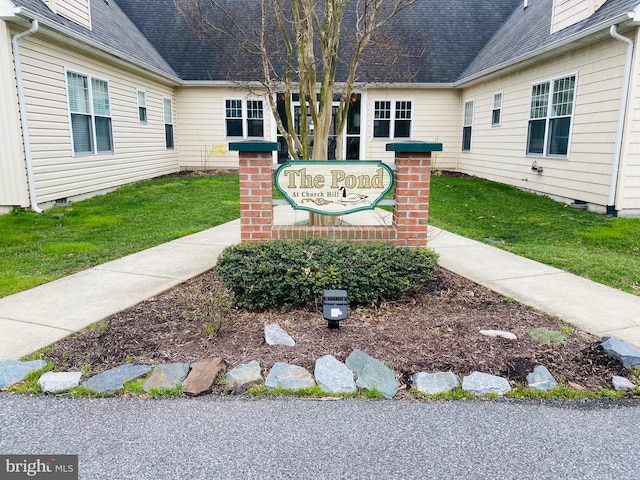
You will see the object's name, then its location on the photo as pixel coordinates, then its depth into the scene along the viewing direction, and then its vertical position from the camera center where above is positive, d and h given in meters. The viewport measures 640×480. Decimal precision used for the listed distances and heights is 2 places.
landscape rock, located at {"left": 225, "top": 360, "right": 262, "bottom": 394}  2.75 -1.37
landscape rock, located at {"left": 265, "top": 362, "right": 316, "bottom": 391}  2.78 -1.38
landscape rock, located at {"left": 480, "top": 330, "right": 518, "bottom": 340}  3.37 -1.34
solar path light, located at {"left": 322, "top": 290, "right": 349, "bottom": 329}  3.46 -1.16
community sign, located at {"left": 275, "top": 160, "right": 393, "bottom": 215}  4.49 -0.34
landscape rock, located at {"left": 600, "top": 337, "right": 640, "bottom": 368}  2.93 -1.28
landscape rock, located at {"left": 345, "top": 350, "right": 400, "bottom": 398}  2.75 -1.37
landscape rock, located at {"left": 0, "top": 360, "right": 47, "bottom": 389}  2.75 -1.35
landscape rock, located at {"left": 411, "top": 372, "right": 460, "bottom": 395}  2.74 -1.38
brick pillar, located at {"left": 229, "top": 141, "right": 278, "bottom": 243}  4.34 -0.39
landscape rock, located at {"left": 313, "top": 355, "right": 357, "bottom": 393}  2.76 -1.37
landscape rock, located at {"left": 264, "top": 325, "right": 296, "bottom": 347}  3.30 -1.35
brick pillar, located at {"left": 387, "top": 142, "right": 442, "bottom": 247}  4.43 -0.39
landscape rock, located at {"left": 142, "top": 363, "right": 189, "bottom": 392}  2.74 -1.37
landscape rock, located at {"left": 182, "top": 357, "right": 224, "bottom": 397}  2.70 -1.37
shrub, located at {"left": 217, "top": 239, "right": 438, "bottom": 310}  3.88 -1.04
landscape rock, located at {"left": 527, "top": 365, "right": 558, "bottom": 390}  2.77 -1.37
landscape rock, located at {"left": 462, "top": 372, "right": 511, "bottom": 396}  2.72 -1.37
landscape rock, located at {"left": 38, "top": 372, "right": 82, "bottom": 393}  2.70 -1.37
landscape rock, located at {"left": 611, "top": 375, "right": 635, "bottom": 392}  2.74 -1.37
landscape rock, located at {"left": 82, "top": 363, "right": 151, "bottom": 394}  2.71 -1.38
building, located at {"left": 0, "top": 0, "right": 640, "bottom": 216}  8.02 +1.24
